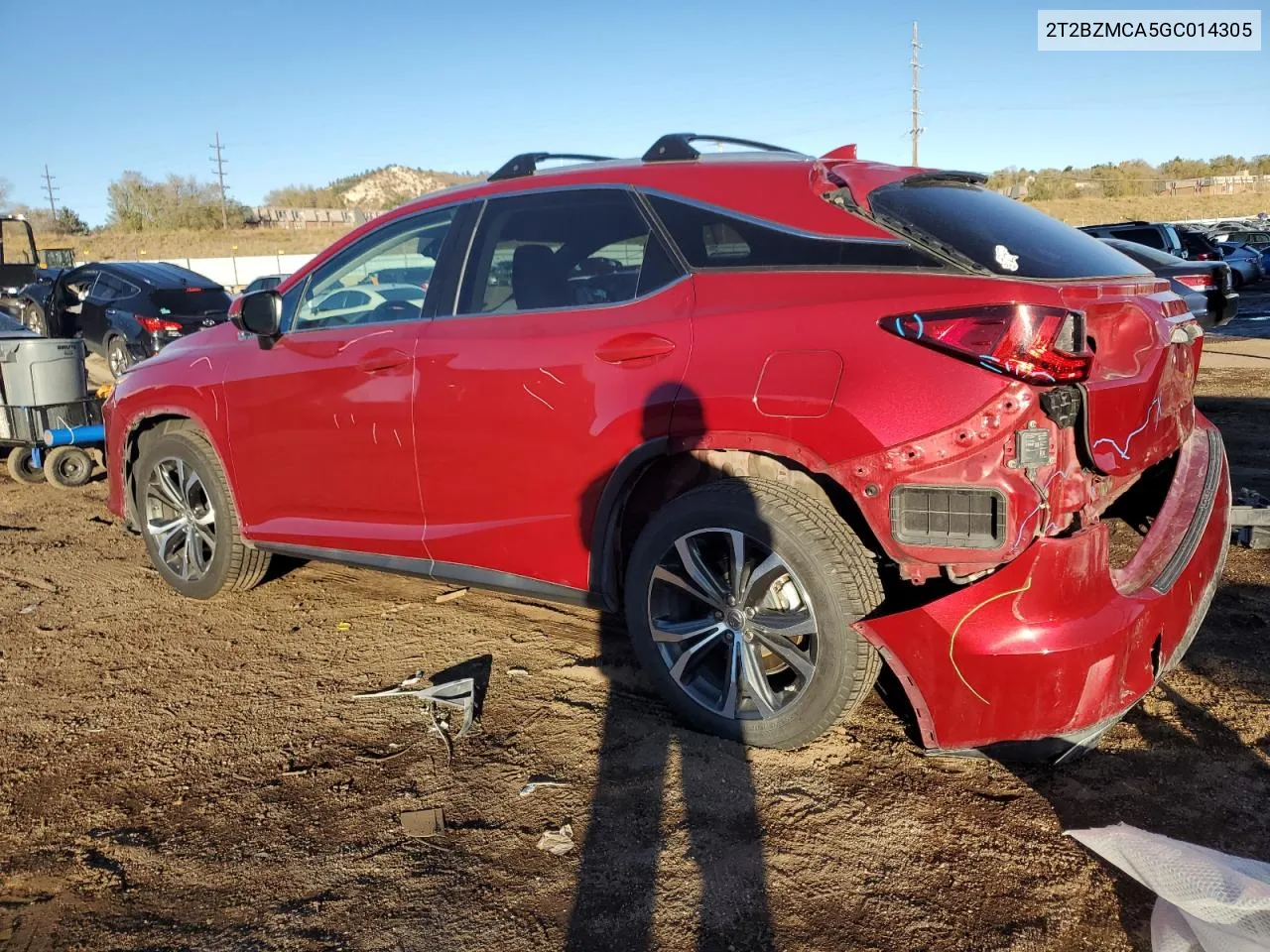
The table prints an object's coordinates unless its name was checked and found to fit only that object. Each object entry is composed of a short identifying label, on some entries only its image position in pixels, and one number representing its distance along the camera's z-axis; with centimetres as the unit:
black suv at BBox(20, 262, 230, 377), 1285
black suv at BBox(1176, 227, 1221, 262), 2173
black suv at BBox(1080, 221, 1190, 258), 1780
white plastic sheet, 201
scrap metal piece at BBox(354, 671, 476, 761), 342
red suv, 262
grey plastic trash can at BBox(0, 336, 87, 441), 755
